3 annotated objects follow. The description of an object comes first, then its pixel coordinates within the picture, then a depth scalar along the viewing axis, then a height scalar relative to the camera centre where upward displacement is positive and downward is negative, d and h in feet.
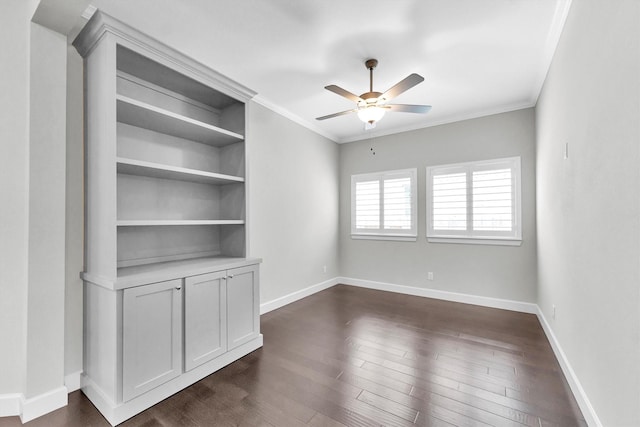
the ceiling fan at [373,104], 8.74 +3.59
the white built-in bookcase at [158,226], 6.38 -0.35
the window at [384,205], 15.76 +0.49
